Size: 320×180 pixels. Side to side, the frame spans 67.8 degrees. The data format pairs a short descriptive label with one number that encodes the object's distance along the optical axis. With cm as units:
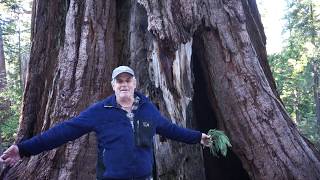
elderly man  199
